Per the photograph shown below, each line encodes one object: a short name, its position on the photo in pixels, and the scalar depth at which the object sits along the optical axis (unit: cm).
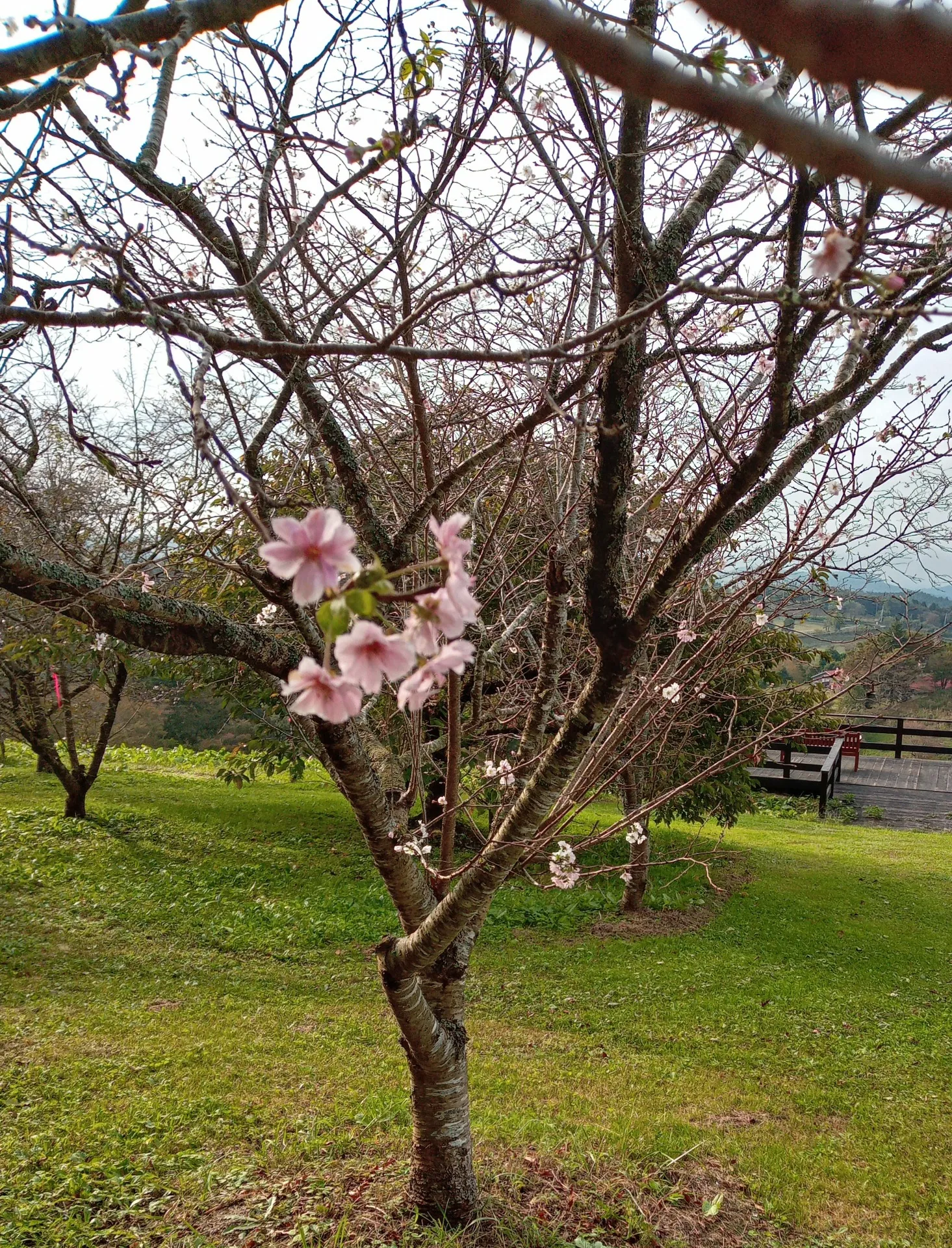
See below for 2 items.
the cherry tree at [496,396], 202
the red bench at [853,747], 1544
